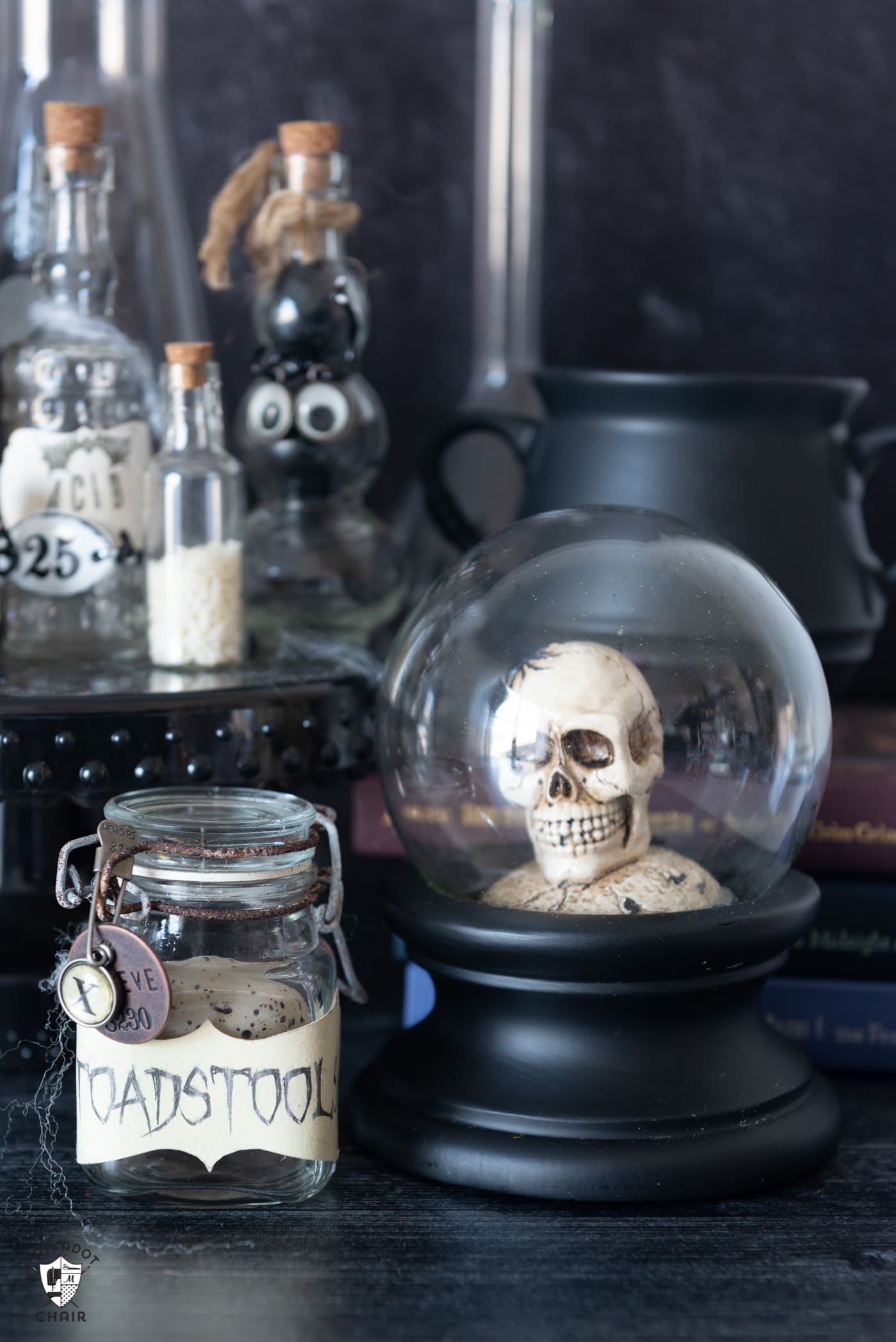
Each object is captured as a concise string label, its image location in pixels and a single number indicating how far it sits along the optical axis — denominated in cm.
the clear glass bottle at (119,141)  90
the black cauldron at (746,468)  87
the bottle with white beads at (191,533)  82
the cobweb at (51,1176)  72
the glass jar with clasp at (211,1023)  72
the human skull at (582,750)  74
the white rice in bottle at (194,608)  82
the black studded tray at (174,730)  76
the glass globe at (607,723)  74
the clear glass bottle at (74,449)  82
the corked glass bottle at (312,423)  86
